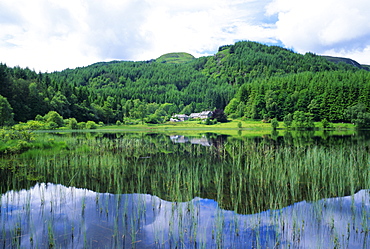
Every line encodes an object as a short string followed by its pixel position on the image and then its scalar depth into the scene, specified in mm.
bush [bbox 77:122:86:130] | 77750
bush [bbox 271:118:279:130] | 76250
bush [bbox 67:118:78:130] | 74194
